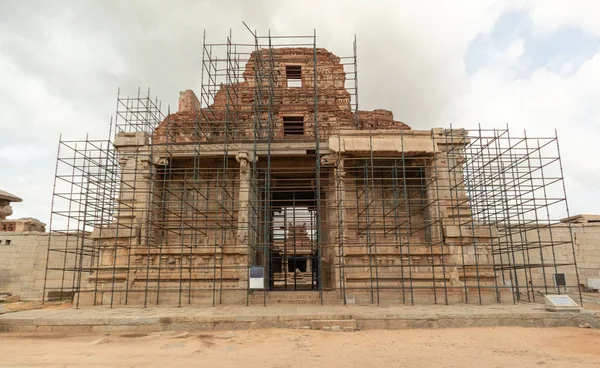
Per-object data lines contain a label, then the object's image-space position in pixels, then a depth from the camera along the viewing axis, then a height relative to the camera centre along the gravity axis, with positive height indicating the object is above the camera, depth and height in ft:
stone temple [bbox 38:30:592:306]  50.78 +7.66
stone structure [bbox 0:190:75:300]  71.36 +0.89
